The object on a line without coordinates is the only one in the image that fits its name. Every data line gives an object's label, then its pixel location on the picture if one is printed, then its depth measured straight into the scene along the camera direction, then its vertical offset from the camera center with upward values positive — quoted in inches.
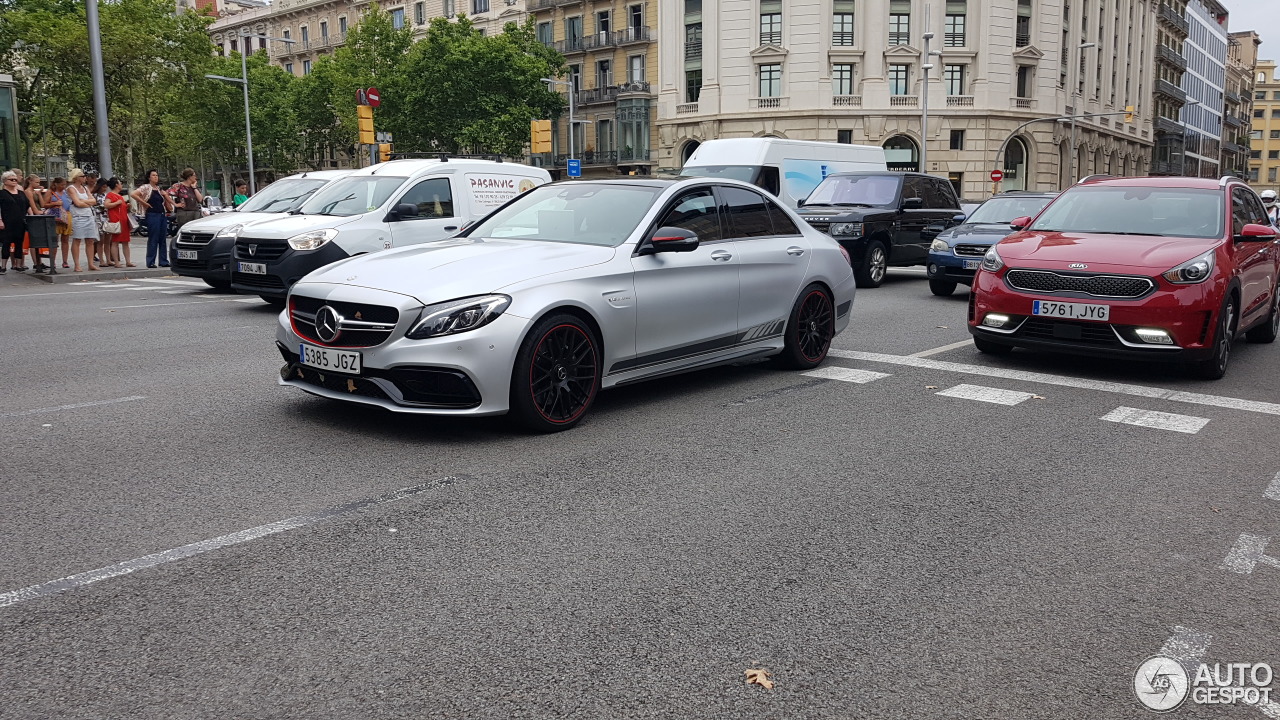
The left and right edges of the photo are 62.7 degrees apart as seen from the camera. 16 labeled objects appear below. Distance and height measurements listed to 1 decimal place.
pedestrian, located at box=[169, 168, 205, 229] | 784.3 +17.7
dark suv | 623.6 +0.3
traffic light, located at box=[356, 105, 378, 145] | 1061.8 +98.7
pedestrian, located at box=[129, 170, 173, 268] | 729.0 +6.6
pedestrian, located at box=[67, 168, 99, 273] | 690.2 +7.4
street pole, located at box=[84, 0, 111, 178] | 786.8 +99.8
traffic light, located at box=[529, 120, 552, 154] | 1259.2 +101.1
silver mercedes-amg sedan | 221.8 -19.5
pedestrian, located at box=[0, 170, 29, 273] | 657.6 +5.7
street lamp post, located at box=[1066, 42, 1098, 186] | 2380.7 +283.5
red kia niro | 306.7 -19.2
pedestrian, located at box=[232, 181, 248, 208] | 1000.2 +28.9
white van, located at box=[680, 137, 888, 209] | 838.5 +44.4
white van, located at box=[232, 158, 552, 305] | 480.7 +2.2
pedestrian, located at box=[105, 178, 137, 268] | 717.9 +3.2
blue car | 565.9 -14.7
